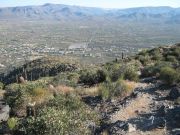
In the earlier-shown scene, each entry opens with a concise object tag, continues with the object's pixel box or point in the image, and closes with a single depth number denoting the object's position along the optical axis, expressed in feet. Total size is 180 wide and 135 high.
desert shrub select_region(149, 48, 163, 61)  127.73
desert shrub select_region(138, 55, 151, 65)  123.93
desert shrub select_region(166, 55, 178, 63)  113.76
